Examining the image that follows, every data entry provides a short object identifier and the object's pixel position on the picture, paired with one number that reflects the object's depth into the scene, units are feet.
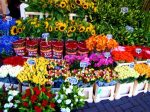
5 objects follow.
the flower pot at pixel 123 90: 14.53
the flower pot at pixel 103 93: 14.08
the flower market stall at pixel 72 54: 12.25
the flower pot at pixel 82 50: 15.03
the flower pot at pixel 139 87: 14.98
